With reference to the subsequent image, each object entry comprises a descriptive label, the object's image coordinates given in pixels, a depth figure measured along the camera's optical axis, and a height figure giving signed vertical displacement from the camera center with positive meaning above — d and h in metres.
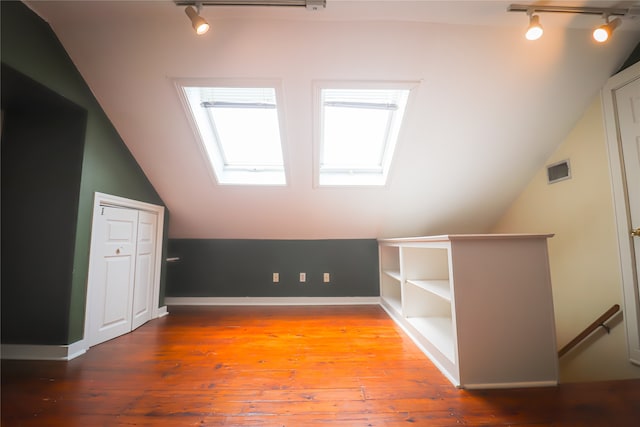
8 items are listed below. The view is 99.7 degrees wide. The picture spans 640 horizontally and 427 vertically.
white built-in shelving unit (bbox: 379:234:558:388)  1.55 -0.41
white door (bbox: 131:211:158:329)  2.68 -0.26
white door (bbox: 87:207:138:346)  2.17 -0.25
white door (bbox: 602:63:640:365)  1.88 +0.42
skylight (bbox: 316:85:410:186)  2.32 +1.07
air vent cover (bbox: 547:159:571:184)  2.46 +0.65
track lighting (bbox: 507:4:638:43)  1.53 +1.39
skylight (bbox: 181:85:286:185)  2.31 +1.07
